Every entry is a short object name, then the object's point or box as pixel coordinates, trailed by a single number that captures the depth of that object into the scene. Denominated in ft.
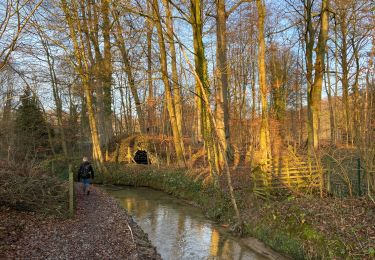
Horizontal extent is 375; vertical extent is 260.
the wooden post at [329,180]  36.16
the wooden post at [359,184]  34.70
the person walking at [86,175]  49.67
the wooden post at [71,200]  33.28
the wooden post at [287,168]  40.60
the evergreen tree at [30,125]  92.48
